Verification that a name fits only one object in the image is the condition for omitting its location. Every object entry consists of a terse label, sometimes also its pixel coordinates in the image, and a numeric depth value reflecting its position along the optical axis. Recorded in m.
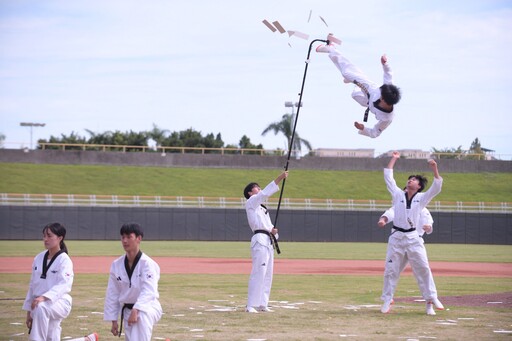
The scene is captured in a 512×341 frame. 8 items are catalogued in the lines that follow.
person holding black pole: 16.02
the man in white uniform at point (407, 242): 16.06
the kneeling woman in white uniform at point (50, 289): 10.53
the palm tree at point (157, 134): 89.69
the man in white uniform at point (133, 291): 9.63
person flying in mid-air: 11.83
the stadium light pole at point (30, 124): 82.38
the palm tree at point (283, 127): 77.69
